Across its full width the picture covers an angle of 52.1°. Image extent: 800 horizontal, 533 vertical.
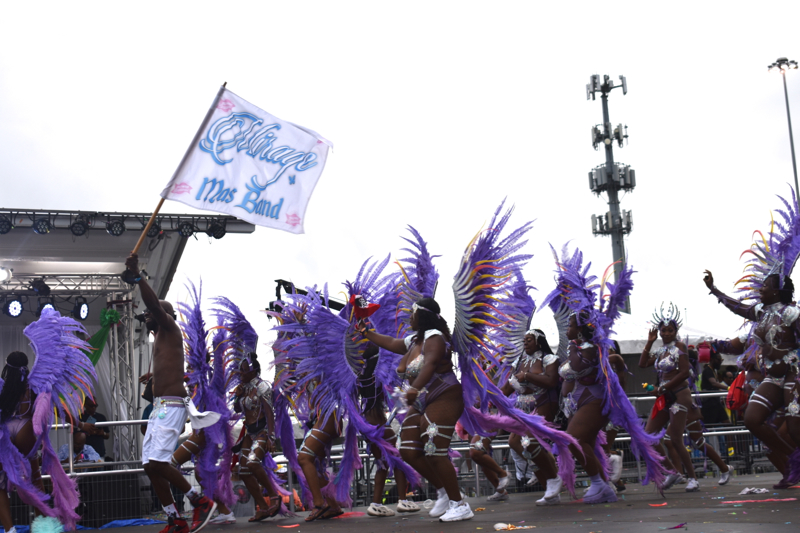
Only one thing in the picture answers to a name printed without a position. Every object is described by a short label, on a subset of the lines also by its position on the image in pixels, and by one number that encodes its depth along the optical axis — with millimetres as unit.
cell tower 32969
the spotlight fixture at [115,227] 14617
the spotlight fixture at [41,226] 14188
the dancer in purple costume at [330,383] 7195
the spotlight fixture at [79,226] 14395
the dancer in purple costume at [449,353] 6035
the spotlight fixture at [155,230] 14852
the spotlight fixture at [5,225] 14000
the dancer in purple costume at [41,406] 6996
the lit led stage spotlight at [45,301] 15664
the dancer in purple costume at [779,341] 6844
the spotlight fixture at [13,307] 15171
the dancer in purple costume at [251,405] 7863
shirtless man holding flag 6402
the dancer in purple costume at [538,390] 7836
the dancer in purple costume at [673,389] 8156
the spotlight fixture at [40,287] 15320
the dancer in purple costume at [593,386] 7156
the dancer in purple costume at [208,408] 7750
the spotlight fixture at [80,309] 15422
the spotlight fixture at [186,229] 15148
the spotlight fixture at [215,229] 15402
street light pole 22875
